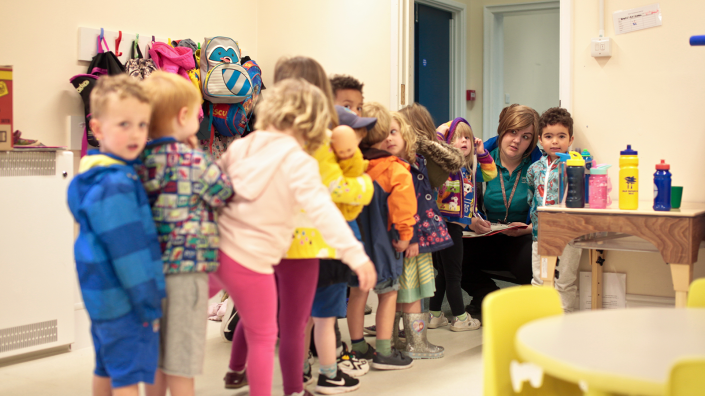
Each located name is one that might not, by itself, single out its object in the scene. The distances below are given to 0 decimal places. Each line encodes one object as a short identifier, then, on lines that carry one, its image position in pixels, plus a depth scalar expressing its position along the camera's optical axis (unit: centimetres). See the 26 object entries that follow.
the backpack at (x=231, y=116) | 343
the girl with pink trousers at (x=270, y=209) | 153
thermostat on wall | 276
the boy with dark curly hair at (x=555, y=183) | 276
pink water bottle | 232
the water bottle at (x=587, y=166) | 256
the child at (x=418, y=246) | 245
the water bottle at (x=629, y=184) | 224
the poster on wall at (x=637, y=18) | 266
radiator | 248
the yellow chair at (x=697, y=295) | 137
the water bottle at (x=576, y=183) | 237
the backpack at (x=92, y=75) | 293
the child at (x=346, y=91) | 227
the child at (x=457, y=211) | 285
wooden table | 212
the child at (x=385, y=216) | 229
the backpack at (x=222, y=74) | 331
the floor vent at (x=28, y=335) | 247
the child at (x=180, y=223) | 151
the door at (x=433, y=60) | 491
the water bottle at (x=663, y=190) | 218
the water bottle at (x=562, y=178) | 248
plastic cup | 230
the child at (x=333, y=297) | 198
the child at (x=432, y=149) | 254
